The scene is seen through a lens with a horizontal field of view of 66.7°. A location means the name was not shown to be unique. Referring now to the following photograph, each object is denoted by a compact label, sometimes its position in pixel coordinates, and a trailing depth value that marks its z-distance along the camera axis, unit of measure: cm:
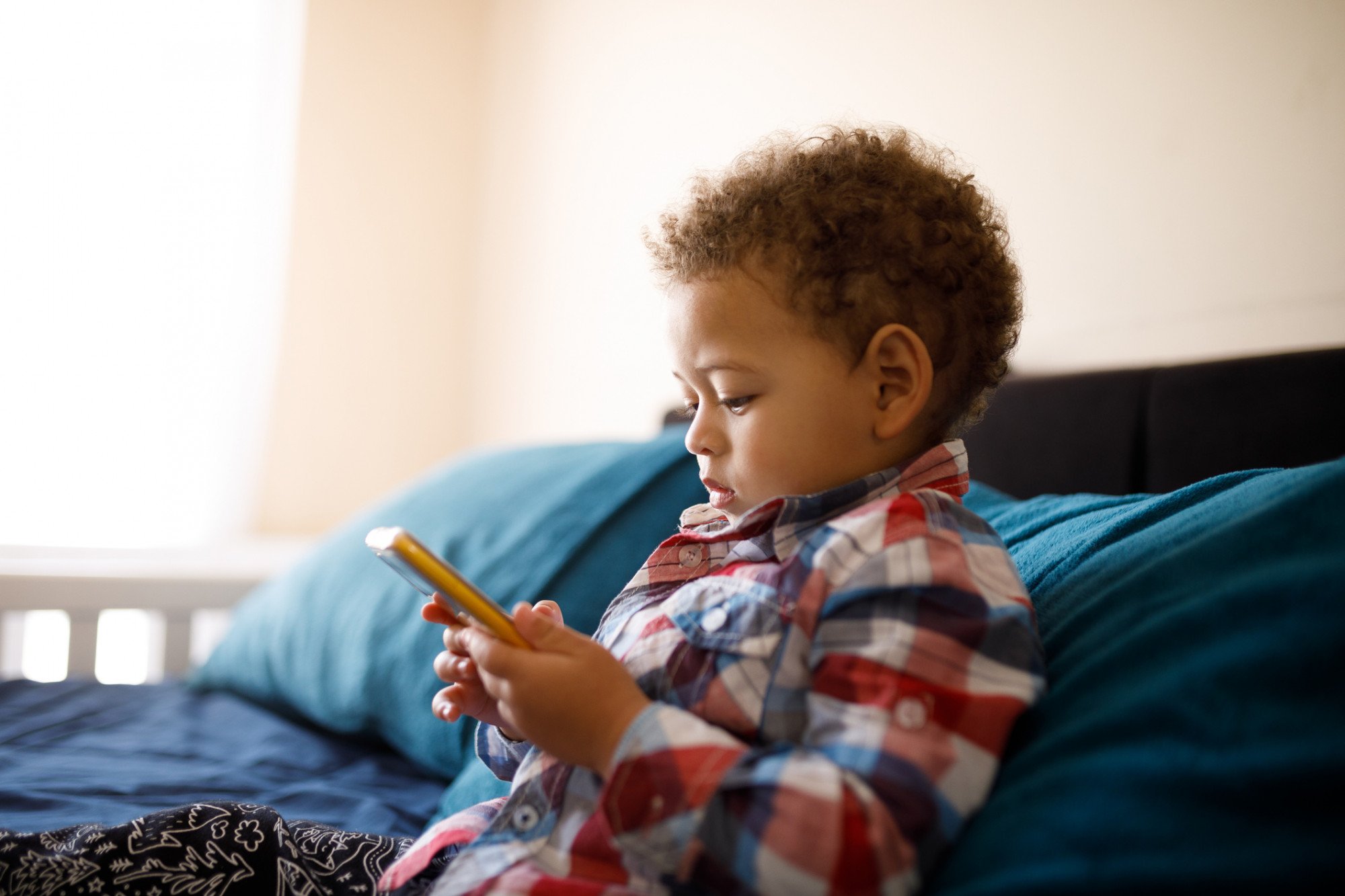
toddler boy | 49
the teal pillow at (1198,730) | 44
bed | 46
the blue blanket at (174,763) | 96
